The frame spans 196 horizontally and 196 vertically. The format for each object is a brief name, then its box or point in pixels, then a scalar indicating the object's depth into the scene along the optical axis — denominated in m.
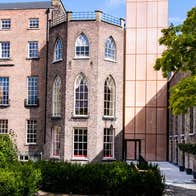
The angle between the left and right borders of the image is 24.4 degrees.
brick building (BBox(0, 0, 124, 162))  39.41
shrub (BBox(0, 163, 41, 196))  13.62
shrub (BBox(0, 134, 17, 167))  15.47
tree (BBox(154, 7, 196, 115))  18.81
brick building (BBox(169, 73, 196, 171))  32.53
